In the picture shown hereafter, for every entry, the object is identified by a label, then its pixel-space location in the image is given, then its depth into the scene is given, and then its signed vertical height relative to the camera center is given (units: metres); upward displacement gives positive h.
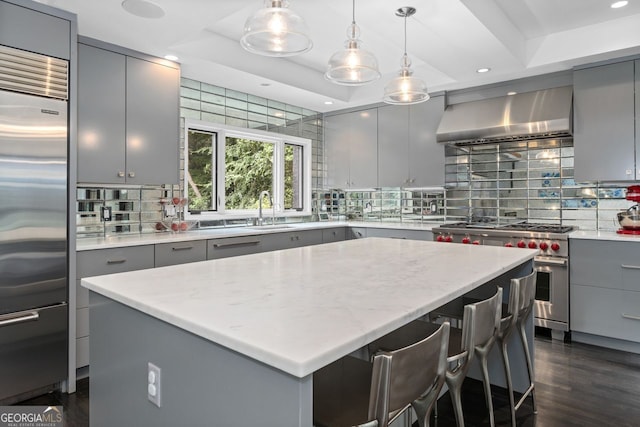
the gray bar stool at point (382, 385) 1.00 -0.52
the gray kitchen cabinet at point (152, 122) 3.23 +0.73
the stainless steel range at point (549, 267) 3.38 -0.46
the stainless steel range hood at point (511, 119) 3.60 +0.89
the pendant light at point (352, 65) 2.14 +0.78
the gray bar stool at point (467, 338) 1.50 -0.55
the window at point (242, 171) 4.13 +0.47
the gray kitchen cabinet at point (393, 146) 4.68 +0.78
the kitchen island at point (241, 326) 0.92 -0.29
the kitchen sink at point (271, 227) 4.20 -0.16
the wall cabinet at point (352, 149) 4.99 +0.80
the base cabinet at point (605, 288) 3.12 -0.60
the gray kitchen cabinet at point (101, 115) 2.94 +0.72
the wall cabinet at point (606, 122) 3.36 +0.77
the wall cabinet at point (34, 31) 2.32 +1.07
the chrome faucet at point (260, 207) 4.49 +0.05
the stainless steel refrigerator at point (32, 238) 2.31 -0.16
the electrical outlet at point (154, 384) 1.21 -0.52
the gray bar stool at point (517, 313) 1.91 -0.50
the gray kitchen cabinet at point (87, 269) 2.67 -0.39
